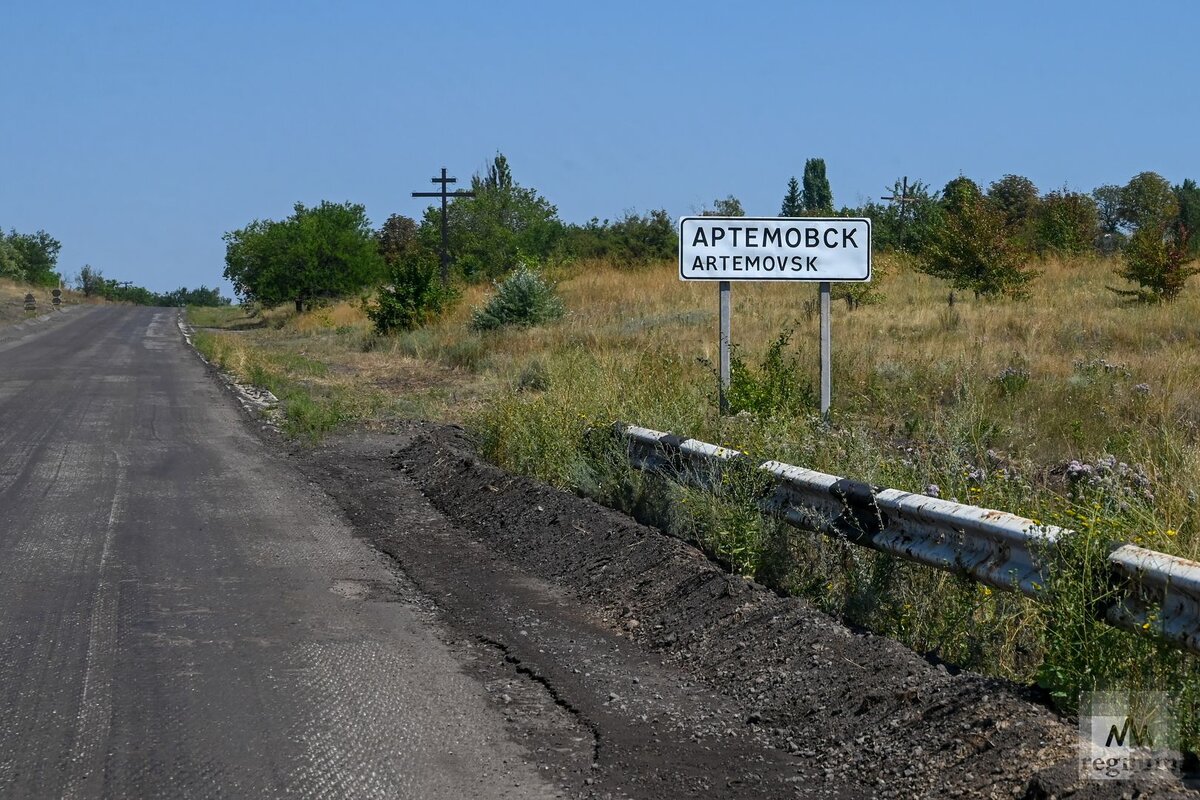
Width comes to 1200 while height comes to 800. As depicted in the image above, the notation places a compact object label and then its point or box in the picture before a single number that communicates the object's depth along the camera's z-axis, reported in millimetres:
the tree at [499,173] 104562
